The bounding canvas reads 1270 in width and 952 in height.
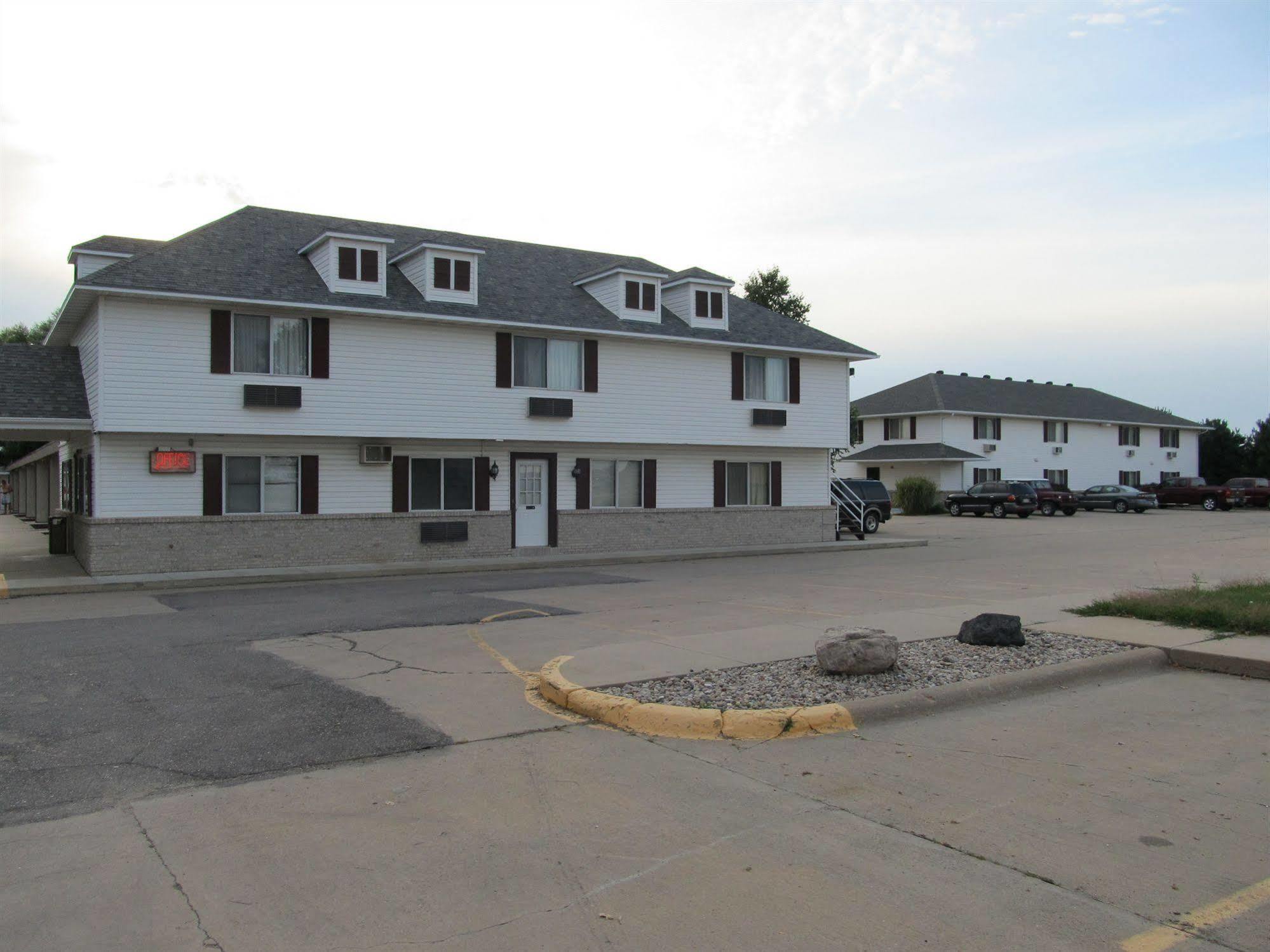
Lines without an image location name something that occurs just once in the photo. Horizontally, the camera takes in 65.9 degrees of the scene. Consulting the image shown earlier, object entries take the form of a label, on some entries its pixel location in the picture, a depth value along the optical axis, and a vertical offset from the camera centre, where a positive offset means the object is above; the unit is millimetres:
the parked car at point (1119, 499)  50781 -786
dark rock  10273 -1536
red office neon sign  20328 +617
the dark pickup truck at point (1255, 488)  53812 -286
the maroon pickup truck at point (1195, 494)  52844 -574
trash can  24734 -1196
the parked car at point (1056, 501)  48344 -822
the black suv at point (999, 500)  46312 -712
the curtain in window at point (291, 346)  21656 +3193
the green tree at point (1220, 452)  68125 +2201
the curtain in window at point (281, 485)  21891 +118
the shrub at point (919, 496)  51719 -565
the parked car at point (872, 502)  35188 -622
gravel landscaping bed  8086 -1725
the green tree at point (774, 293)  51938 +10274
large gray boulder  8625 -1485
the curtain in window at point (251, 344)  21109 +3179
